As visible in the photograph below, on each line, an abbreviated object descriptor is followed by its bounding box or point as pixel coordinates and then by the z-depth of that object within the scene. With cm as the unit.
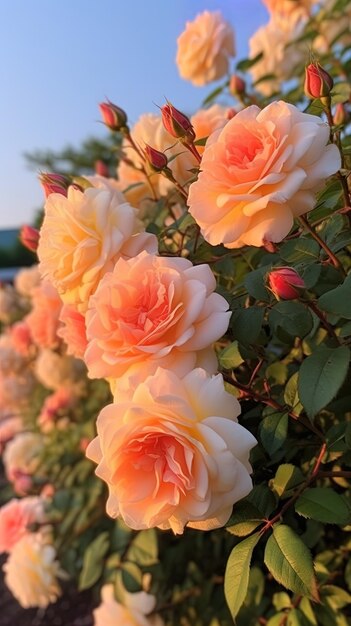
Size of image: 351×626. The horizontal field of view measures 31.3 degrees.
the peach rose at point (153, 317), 60
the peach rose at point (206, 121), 94
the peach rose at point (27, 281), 248
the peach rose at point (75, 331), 80
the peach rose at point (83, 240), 69
